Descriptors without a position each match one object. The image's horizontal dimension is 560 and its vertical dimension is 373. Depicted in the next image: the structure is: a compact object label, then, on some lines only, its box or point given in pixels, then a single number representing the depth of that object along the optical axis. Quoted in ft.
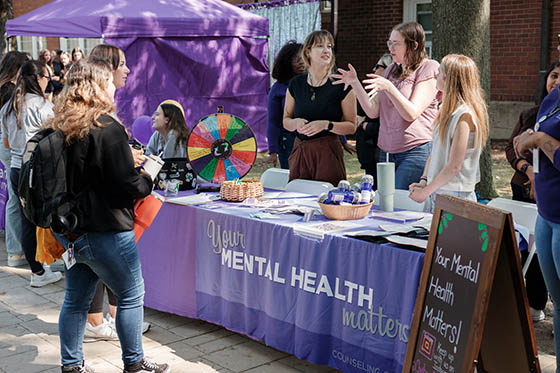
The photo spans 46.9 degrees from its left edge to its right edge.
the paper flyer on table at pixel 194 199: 13.35
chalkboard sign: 8.06
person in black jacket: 9.23
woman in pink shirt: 13.26
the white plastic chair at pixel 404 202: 12.50
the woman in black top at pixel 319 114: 14.16
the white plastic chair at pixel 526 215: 11.09
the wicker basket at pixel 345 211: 11.39
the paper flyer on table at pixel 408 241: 9.62
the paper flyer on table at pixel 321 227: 10.71
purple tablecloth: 9.79
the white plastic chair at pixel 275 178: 16.20
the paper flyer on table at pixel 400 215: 11.54
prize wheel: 14.14
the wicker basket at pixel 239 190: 13.44
